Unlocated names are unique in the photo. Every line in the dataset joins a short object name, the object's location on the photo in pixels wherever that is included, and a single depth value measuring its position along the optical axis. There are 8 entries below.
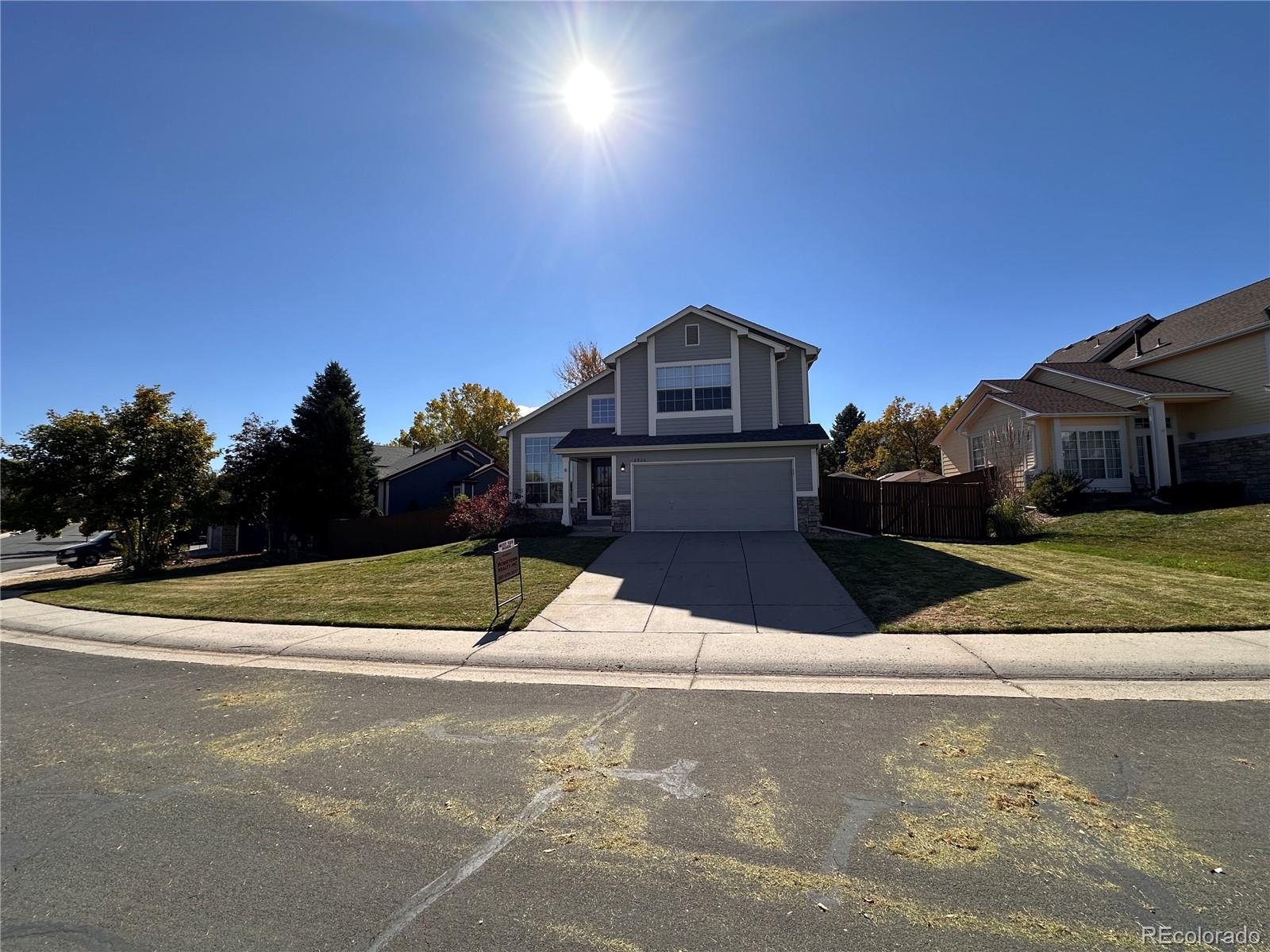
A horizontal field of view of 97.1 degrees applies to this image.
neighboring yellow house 19.69
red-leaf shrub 18.66
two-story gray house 16.84
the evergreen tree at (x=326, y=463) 24.48
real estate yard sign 9.12
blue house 29.52
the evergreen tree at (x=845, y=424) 61.91
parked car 25.69
